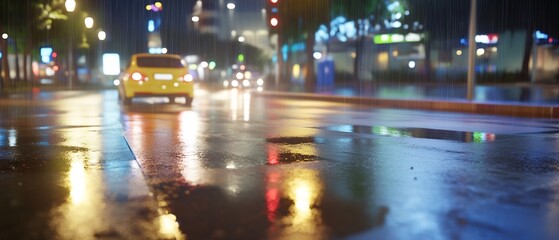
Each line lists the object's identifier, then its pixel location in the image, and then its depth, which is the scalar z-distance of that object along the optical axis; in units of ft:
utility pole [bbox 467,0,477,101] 64.23
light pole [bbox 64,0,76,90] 139.54
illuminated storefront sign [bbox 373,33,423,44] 173.68
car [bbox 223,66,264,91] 149.07
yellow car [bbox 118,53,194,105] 64.23
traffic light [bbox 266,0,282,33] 72.25
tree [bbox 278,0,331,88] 99.19
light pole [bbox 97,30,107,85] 203.15
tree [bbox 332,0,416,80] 102.17
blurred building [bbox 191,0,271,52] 292.40
